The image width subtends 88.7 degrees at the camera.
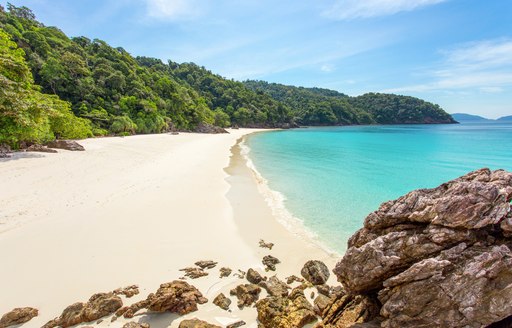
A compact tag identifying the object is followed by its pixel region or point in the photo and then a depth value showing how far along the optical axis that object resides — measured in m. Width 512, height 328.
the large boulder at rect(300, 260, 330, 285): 6.77
